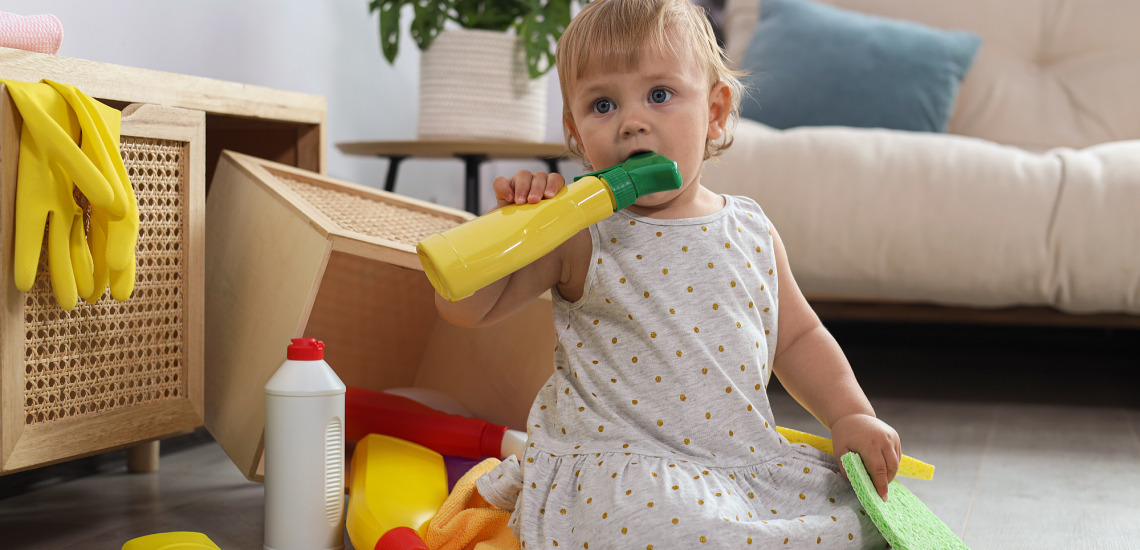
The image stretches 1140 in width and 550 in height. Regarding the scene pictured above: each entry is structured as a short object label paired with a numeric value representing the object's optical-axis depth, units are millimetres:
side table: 1383
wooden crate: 776
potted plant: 1473
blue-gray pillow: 1604
